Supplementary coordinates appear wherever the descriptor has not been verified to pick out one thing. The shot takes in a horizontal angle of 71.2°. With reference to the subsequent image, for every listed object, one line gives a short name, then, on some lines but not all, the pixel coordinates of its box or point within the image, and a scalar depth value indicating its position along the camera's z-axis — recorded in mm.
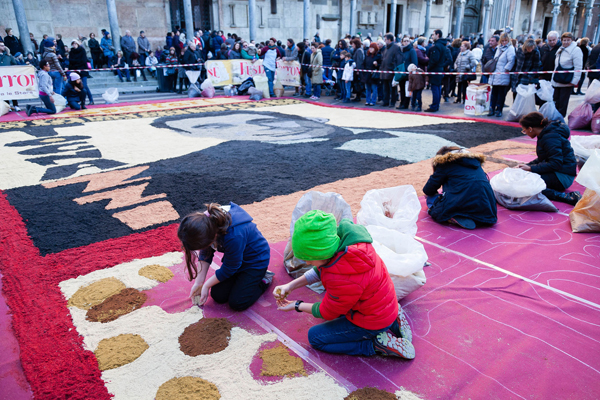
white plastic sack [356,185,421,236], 3564
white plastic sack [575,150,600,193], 3822
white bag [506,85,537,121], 8469
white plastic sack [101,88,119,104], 12969
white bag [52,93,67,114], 11305
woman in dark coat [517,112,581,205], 4605
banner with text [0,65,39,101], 11102
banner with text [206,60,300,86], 14539
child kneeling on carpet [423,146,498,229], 3951
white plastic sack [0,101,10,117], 10836
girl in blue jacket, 2570
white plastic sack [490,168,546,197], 4355
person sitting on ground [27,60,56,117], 10828
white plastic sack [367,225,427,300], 2785
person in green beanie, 2115
